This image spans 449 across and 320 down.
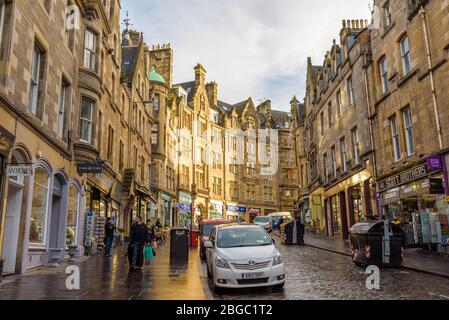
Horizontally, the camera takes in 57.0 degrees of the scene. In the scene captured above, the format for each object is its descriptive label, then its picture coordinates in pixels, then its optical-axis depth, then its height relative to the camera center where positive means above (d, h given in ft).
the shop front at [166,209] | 147.95 +11.31
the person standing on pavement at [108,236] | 64.59 +0.81
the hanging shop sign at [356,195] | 80.30 +8.18
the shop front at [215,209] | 194.18 +14.60
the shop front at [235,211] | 209.67 +14.22
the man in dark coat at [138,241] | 44.31 -0.03
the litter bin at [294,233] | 83.54 +1.08
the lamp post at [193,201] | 179.01 +16.87
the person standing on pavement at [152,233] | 75.70 +1.37
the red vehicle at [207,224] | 70.28 +2.59
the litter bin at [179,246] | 52.85 -0.73
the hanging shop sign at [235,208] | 210.08 +15.65
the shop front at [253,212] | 223.79 +14.40
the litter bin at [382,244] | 44.52 -0.78
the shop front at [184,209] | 169.27 +12.61
